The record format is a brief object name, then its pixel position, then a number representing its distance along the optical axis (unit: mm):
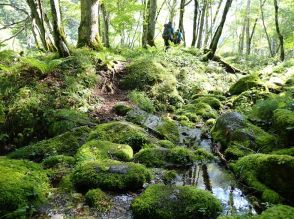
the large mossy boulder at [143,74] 10609
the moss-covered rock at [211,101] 10586
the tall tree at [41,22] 11852
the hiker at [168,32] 17297
